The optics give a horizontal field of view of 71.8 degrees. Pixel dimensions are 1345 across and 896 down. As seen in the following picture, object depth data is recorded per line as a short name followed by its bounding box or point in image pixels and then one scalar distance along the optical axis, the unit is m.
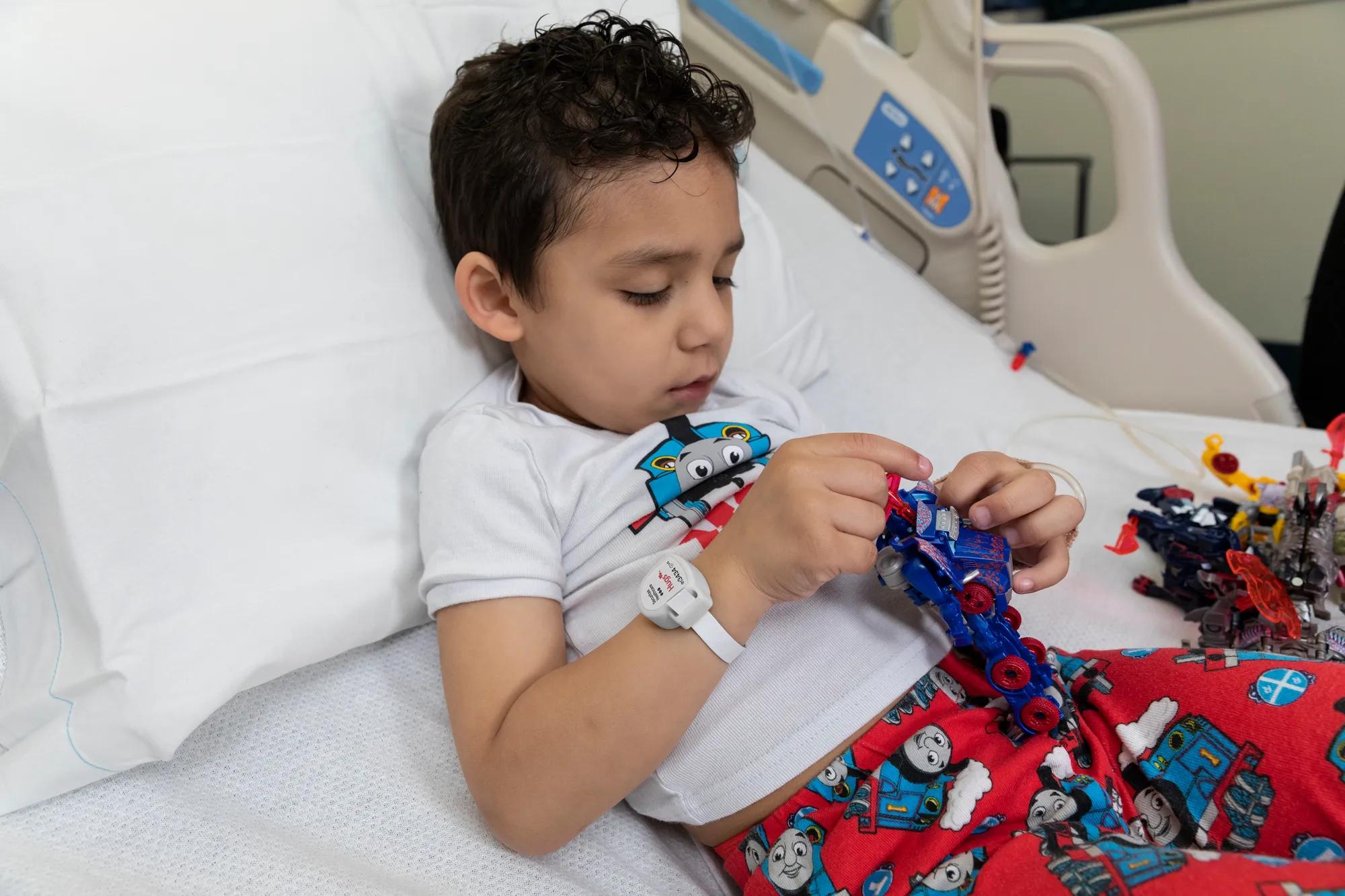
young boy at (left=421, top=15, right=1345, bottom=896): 0.73
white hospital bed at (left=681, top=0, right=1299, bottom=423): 1.31
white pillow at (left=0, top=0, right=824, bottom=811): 0.77
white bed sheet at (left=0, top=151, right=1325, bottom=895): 0.74
